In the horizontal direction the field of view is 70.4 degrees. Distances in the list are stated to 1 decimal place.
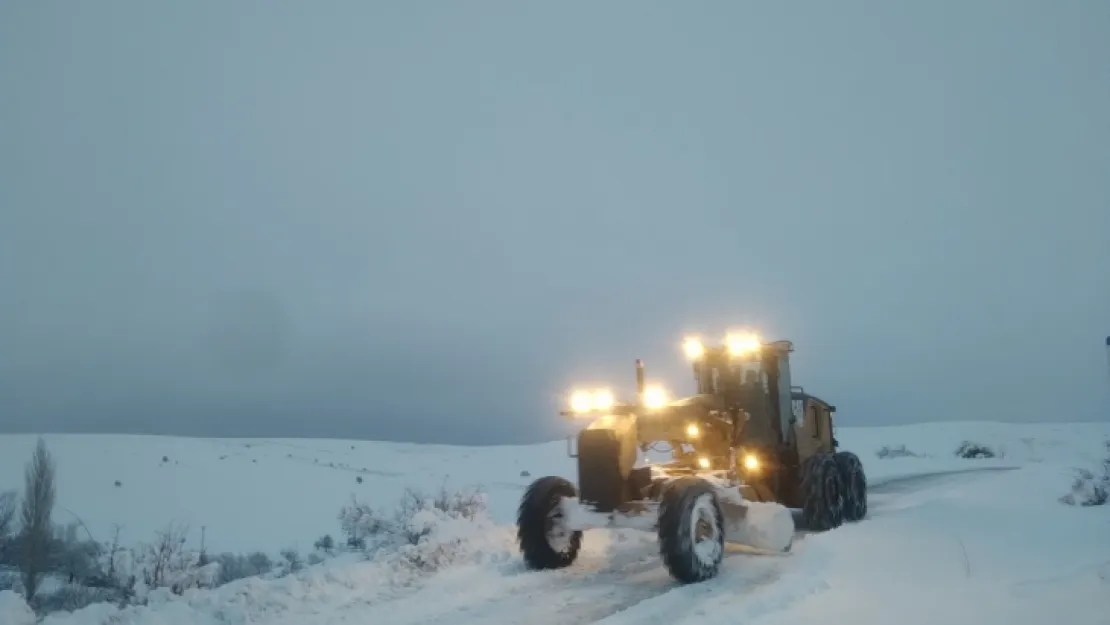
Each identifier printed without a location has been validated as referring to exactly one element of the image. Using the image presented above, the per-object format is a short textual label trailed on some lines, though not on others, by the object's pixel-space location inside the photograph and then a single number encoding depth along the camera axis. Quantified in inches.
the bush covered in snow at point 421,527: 391.2
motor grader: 362.0
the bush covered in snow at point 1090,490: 503.8
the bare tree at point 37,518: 548.1
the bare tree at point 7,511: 619.6
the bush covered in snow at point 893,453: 1503.4
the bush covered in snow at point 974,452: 1440.7
